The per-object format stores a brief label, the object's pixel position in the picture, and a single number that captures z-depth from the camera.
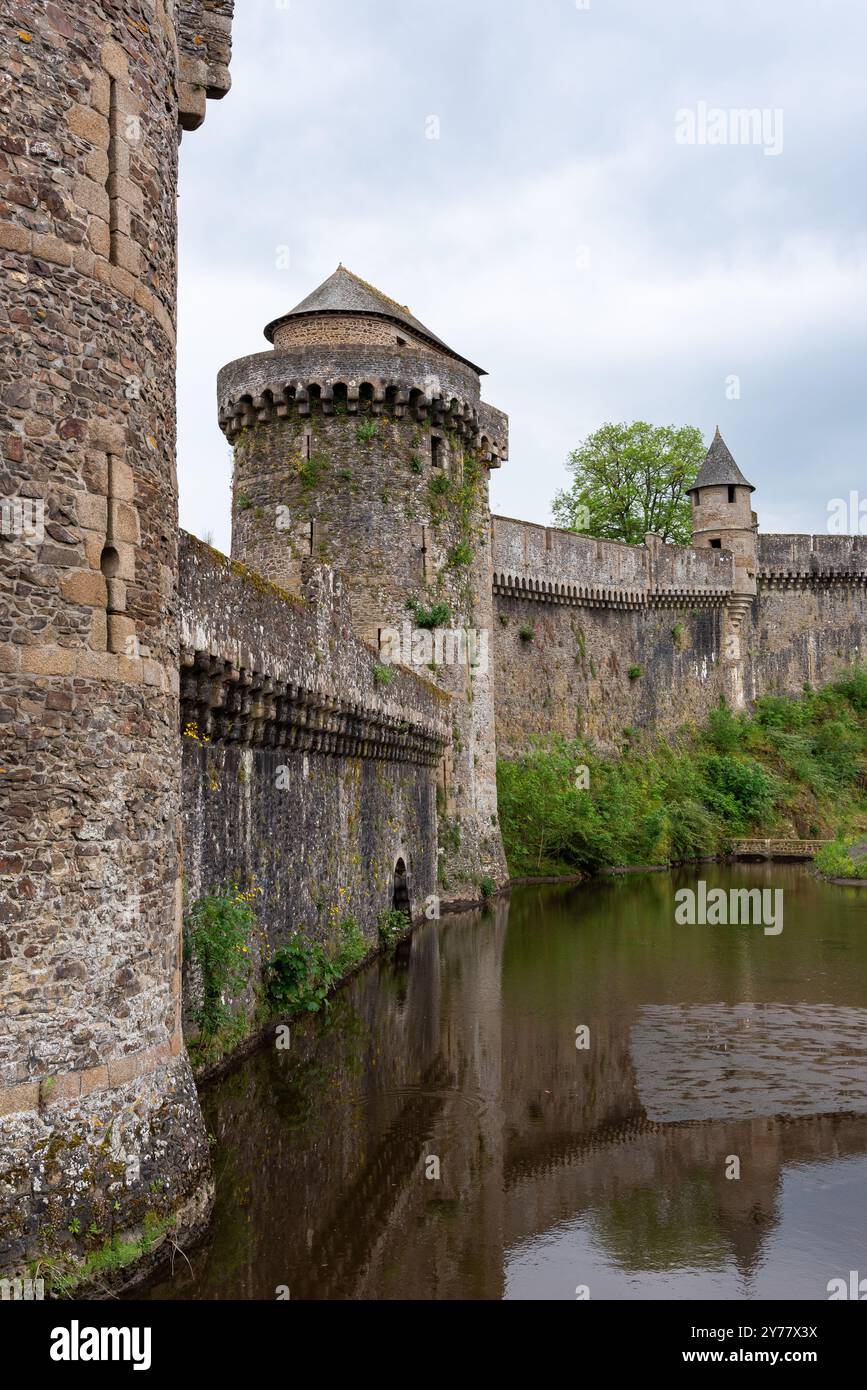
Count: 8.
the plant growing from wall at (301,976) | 13.43
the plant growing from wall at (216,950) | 10.71
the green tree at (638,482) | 52.38
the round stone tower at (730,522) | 45.03
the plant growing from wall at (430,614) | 25.72
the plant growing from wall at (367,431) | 25.33
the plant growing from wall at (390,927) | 19.81
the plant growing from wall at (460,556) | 26.44
